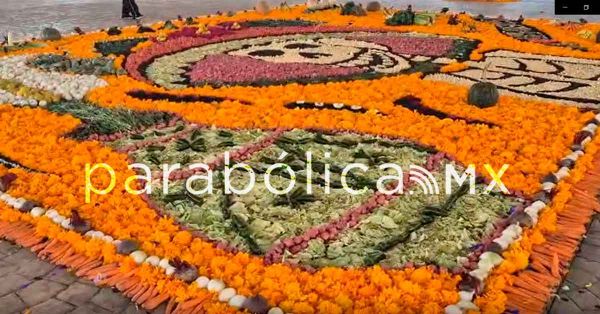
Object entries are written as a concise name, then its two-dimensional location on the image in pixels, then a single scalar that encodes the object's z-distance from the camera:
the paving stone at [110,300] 4.61
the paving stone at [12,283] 4.91
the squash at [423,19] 16.72
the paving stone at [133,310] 4.53
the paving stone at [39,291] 4.77
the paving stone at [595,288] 4.71
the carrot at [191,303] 4.44
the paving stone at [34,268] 5.12
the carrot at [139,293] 4.64
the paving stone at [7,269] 5.16
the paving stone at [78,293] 4.73
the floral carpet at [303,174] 4.71
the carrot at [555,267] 4.82
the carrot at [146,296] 4.61
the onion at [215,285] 4.56
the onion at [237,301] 4.38
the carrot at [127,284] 4.77
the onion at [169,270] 4.79
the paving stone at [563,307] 4.48
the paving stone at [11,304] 4.63
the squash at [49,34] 15.65
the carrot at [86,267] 5.03
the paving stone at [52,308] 4.61
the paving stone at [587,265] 5.00
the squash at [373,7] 19.84
